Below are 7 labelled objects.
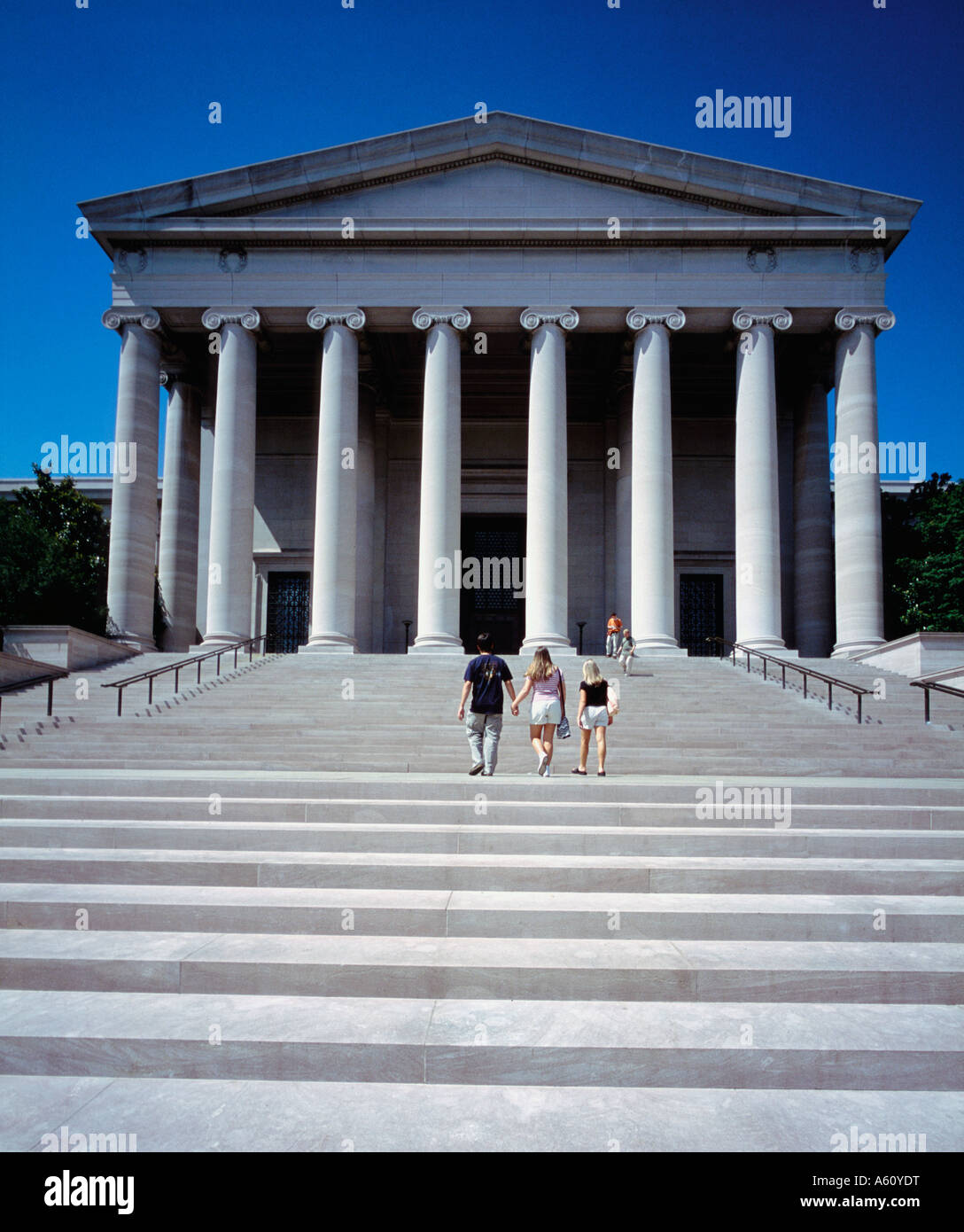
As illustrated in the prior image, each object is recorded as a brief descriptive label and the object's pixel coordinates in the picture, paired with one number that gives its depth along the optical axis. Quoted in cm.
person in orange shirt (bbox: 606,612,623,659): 2355
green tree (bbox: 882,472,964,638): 2906
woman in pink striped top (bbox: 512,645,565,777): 1266
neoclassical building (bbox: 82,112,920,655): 2725
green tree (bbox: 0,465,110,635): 2544
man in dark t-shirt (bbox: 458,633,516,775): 1218
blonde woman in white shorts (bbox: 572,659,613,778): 1284
